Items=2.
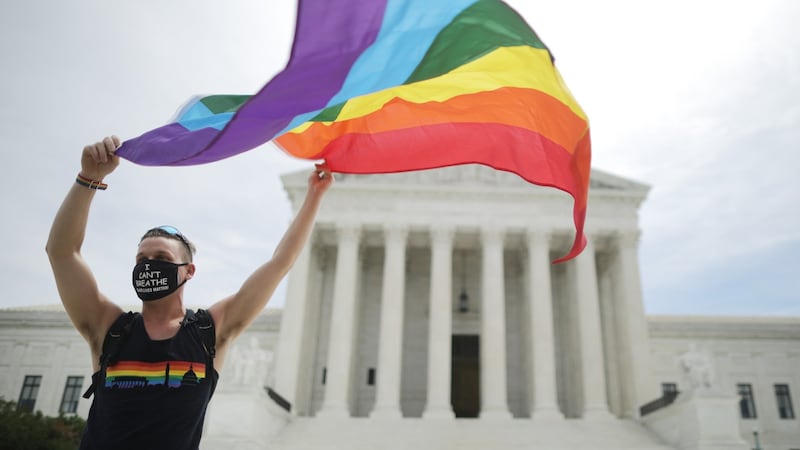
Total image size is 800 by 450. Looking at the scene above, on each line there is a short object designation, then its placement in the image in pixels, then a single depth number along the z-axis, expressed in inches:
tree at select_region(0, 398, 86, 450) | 761.6
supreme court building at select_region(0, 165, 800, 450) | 1138.0
